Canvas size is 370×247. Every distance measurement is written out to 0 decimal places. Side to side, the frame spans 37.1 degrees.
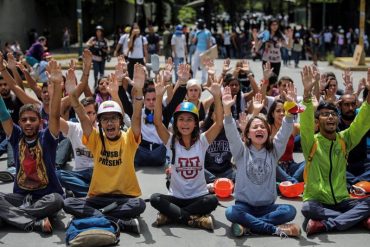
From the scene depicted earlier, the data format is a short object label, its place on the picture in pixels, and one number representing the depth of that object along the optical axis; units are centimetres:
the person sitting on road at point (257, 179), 538
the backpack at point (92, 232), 498
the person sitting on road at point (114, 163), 557
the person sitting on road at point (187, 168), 569
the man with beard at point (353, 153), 679
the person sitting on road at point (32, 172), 552
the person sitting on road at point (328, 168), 547
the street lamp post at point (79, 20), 2136
